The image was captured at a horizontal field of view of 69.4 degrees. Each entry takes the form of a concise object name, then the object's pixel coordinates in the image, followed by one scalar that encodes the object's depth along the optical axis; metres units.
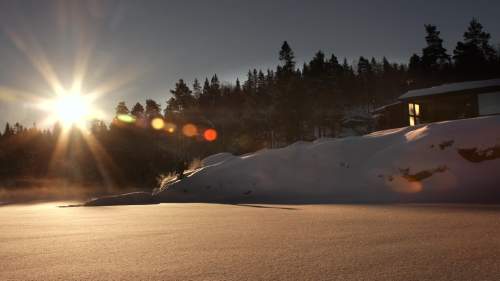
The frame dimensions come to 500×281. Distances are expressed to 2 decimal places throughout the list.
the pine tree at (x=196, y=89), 95.53
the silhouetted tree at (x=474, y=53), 46.47
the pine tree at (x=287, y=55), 66.19
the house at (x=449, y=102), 24.92
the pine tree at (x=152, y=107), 84.38
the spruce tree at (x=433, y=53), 53.25
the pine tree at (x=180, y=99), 79.00
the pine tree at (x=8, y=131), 79.75
